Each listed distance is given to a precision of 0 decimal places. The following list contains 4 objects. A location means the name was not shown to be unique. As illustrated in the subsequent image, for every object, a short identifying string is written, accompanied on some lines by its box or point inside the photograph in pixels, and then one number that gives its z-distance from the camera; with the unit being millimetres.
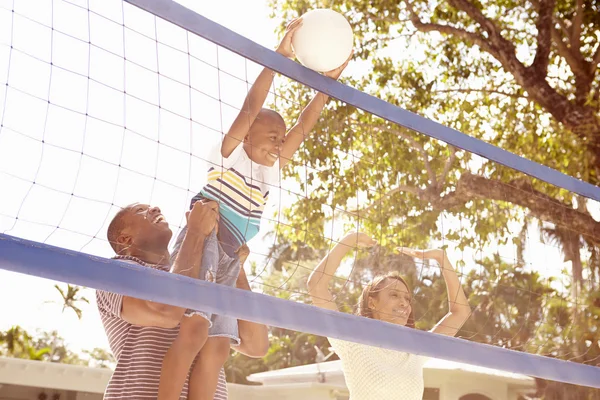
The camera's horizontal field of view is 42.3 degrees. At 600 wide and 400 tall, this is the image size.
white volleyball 3072
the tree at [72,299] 26328
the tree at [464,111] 8586
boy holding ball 2604
